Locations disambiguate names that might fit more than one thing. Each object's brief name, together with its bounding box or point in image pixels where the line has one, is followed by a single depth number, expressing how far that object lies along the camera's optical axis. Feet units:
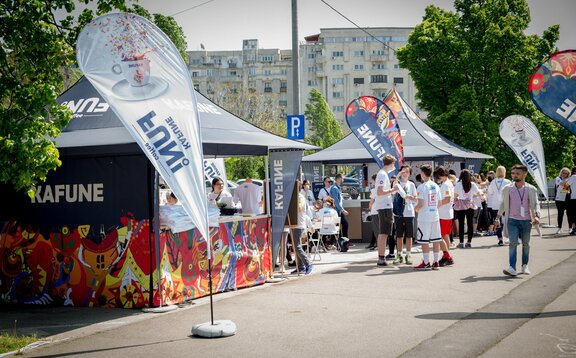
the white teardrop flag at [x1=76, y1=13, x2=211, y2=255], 27.73
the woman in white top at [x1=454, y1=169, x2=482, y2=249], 62.03
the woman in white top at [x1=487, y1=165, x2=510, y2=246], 64.90
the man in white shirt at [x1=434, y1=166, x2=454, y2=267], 49.44
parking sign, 60.18
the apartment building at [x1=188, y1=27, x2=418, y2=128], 400.06
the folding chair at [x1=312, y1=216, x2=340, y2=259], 60.49
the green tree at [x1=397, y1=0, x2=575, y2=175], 134.10
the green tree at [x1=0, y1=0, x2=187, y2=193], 29.12
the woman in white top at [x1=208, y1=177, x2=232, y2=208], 51.66
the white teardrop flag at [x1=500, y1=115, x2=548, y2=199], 72.90
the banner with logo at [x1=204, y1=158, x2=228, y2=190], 68.08
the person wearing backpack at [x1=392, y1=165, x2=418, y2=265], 49.42
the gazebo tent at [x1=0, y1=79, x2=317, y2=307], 34.96
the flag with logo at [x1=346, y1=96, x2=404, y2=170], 58.18
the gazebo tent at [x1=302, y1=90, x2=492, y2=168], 80.12
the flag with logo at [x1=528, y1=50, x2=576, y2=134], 32.38
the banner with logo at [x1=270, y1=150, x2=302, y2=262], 44.68
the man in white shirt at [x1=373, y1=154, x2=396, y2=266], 48.01
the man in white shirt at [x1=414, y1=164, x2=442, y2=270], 46.70
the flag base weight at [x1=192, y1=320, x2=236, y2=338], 27.81
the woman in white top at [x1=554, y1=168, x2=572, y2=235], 73.57
